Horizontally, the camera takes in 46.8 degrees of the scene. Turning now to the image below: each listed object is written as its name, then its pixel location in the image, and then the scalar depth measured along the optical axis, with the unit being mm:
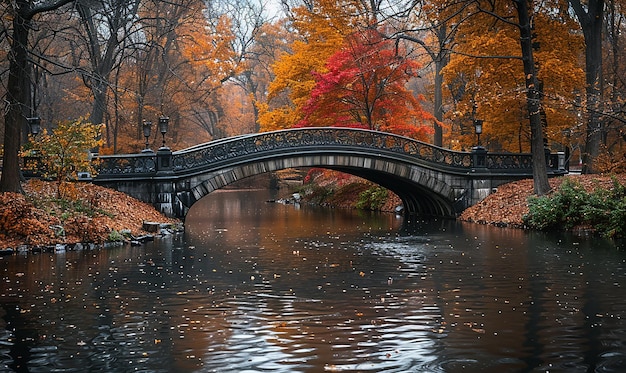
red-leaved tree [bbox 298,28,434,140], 28891
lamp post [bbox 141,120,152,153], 24172
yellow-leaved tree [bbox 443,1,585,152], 24297
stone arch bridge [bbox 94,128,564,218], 22953
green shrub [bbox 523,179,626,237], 18297
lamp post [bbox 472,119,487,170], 26609
